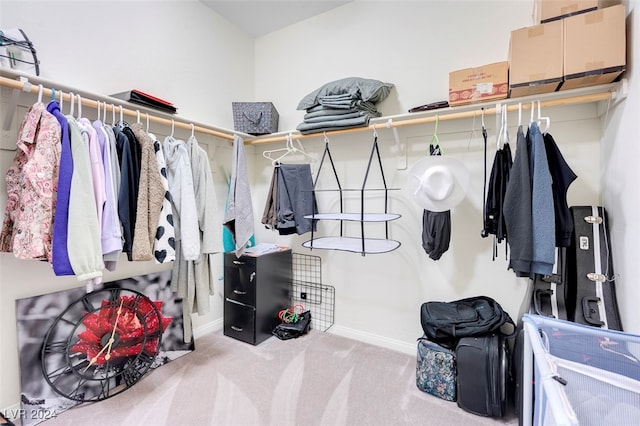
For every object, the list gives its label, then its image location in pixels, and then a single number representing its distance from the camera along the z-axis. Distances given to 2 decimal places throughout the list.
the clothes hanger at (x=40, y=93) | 1.43
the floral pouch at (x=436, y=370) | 1.76
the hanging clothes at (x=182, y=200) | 1.81
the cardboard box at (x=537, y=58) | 1.48
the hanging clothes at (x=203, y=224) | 1.98
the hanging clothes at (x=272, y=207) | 2.36
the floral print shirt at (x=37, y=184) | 1.30
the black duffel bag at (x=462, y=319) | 1.73
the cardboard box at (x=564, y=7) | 1.41
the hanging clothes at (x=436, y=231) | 1.97
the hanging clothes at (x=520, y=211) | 1.40
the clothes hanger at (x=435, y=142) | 1.93
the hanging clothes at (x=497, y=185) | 1.59
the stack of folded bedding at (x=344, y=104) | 2.19
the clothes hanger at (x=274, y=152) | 2.77
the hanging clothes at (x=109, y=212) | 1.48
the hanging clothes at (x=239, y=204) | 2.27
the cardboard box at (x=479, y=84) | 1.71
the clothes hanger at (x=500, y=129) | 1.72
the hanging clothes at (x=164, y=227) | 1.67
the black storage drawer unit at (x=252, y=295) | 2.43
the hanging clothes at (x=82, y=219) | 1.32
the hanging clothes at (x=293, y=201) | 2.33
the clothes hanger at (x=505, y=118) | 1.61
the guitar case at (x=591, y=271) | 1.49
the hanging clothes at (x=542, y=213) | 1.36
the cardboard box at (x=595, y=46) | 1.35
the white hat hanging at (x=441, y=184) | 1.71
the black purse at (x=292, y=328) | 2.52
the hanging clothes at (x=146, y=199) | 1.58
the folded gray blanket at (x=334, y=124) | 2.16
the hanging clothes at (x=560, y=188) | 1.45
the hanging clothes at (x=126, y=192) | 1.58
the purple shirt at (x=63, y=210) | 1.29
